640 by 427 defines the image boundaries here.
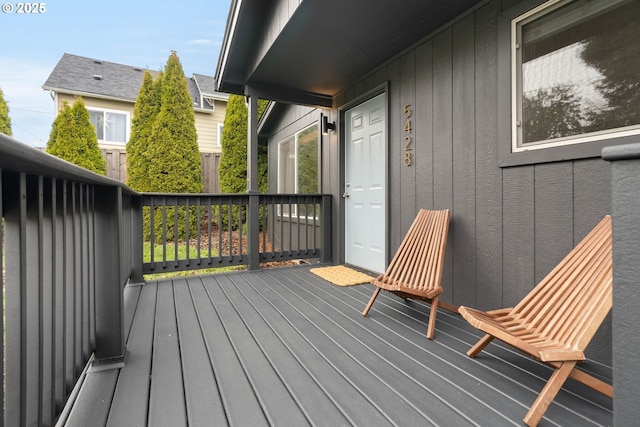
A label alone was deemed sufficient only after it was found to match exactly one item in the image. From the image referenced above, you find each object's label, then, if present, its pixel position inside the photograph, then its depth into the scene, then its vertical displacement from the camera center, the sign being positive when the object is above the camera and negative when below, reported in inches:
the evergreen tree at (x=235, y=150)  287.9 +57.1
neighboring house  306.4 +127.8
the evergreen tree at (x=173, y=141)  265.7 +62.2
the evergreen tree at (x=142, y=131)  263.1 +71.1
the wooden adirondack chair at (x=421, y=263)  82.5 -16.7
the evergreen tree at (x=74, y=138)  247.9 +60.8
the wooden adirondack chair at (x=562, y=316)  47.1 -20.2
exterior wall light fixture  167.2 +46.4
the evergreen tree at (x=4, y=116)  251.0 +80.5
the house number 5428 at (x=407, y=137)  117.9 +28.1
